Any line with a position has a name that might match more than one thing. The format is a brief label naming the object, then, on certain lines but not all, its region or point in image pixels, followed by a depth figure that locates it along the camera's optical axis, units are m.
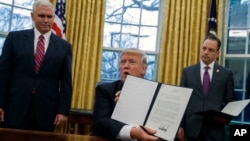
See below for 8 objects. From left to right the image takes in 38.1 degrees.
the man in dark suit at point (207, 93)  3.55
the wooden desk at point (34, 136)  1.51
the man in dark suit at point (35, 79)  2.96
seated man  1.83
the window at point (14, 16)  5.45
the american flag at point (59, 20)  4.92
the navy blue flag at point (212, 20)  5.32
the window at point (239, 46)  5.72
